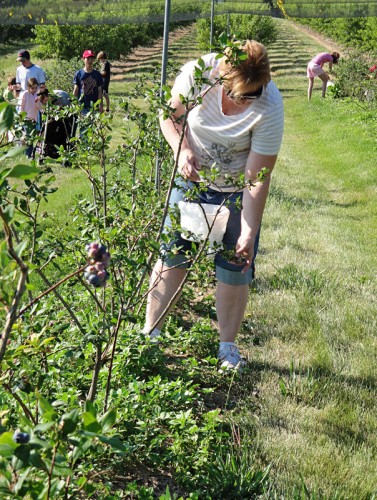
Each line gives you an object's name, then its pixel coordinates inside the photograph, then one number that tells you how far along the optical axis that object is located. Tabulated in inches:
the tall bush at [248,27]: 1092.5
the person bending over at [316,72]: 687.7
